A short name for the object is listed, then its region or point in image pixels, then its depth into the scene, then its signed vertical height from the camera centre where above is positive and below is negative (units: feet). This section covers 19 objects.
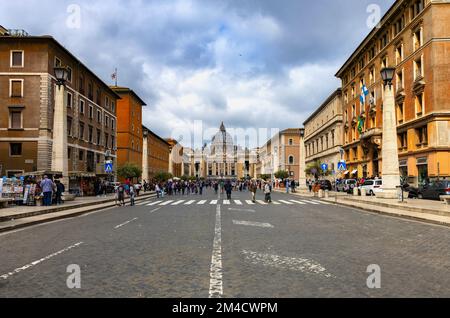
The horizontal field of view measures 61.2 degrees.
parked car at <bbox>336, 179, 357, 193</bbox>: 137.22 -3.20
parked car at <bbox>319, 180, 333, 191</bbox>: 157.73 -3.07
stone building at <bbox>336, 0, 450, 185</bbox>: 107.14 +29.28
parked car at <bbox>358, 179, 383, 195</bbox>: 109.25 -2.81
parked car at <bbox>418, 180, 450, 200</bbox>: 82.33 -3.11
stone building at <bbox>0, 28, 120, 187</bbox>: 122.42 +24.72
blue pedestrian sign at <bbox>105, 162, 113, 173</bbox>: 97.19 +2.95
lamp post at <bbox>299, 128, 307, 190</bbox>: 152.25 +5.09
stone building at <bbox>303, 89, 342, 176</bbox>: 220.64 +29.93
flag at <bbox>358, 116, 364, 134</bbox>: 166.91 +23.48
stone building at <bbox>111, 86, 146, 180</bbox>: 227.20 +32.33
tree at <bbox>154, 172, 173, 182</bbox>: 238.89 +1.32
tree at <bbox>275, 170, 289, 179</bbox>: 312.91 +2.48
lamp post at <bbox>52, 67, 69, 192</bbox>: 84.64 +10.03
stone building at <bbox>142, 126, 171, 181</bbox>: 287.89 +20.04
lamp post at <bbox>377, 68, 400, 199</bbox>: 78.43 +5.46
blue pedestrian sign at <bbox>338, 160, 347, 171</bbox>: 101.74 +3.10
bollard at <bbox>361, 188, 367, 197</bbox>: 98.37 -4.05
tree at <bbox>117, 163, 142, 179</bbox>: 175.22 +3.37
